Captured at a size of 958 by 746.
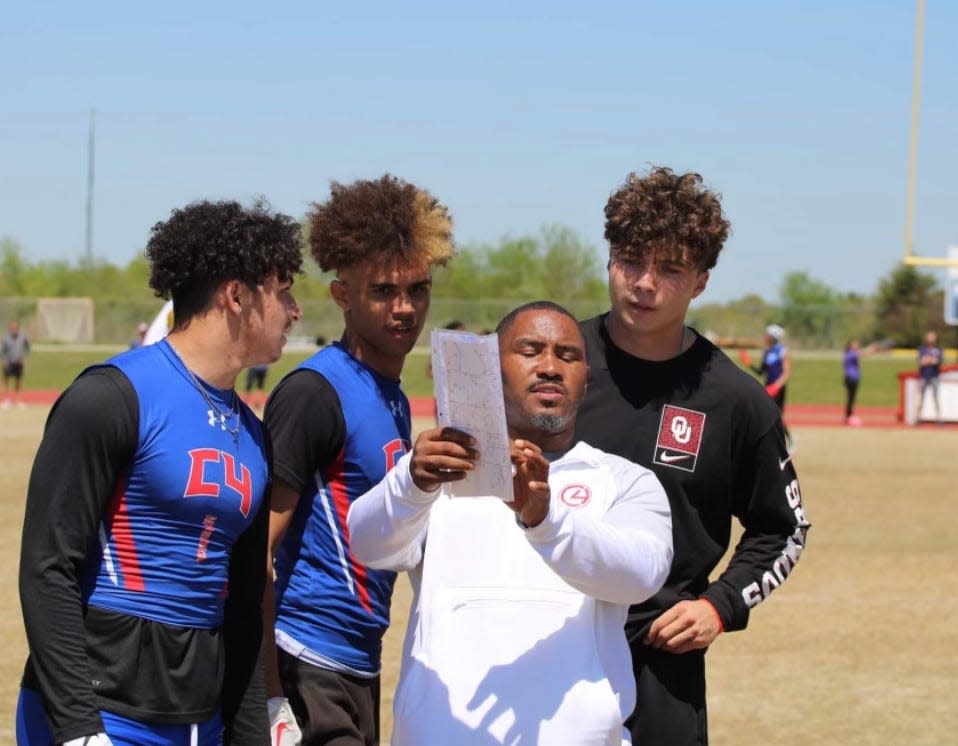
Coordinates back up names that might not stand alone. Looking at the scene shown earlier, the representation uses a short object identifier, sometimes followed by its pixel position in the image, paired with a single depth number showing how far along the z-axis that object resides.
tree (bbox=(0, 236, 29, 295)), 116.94
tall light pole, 101.31
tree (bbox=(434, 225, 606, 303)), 101.19
